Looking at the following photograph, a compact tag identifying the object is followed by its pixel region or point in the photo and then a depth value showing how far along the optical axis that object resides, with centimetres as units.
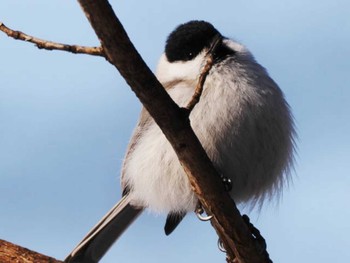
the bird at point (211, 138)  564
